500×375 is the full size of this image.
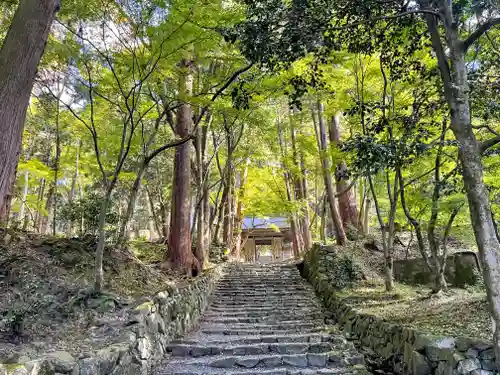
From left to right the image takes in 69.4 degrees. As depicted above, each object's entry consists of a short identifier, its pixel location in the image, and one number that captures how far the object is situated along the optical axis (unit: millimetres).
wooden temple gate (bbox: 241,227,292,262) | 20755
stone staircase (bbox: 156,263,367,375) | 4598
